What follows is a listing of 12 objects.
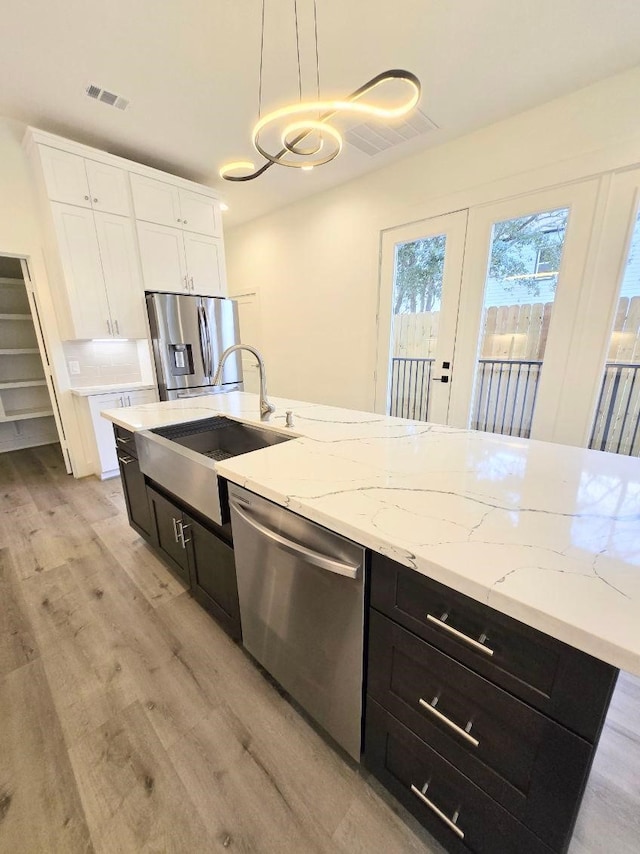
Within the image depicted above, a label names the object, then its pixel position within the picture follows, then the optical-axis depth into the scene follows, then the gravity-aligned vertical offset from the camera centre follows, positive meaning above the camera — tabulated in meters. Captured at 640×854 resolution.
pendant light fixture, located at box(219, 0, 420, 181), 1.23 +0.89
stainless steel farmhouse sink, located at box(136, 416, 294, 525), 1.32 -0.54
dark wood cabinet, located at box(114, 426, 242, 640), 1.44 -0.96
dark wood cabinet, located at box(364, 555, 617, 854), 0.62 -0.79
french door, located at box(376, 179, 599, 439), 2.55 +0.27
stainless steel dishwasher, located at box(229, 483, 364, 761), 0.93 -0.82
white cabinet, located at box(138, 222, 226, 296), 3.38 +0.83
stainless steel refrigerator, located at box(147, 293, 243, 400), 3.46 +0.02
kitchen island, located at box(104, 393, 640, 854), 0.60 -0.53
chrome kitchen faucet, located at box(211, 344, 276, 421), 1.66 -0.24
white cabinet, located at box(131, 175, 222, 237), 3.24 +1.35
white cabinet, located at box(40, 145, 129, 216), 2.75 +1.34
